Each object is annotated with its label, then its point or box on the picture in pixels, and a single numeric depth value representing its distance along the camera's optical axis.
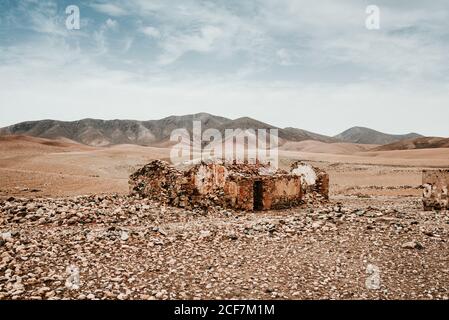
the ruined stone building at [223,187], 11.96
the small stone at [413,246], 6.94
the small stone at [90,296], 4.95
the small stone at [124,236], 7.50
